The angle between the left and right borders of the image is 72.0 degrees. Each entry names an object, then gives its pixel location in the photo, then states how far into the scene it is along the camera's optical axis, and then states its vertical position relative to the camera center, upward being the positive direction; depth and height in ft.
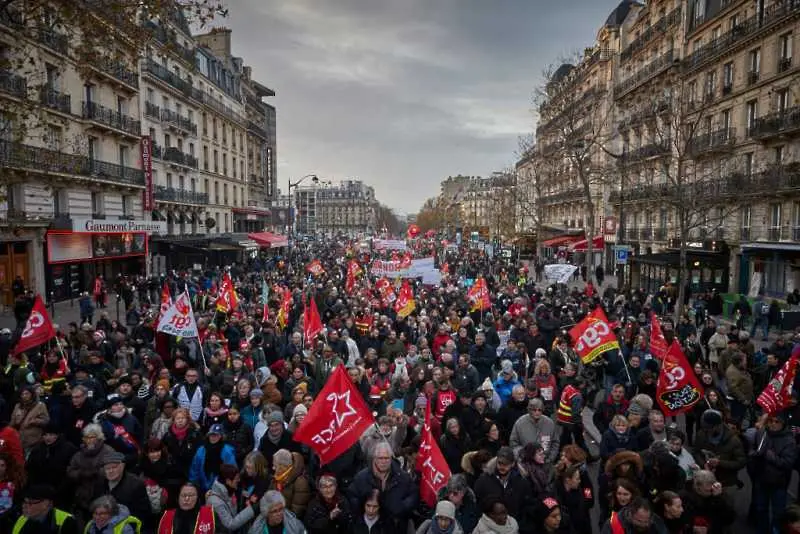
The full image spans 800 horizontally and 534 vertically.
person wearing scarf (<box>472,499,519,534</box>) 14.98 -7.95
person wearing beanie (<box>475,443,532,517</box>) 16.81 -7.80
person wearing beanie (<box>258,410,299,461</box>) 20.28 -7.67
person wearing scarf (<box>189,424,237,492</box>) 19.01 -7.98
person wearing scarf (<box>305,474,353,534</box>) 15.87 -8.18
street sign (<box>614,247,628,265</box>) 77.71 -3.29
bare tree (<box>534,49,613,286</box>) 93.40 +24.78
